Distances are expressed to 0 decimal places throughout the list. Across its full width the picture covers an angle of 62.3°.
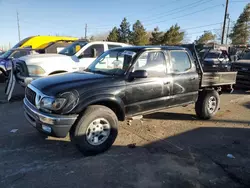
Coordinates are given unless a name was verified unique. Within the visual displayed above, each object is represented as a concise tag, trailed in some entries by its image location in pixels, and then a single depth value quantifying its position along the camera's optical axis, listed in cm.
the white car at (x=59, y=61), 670
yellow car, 1498
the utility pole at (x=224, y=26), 2608
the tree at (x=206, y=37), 5095
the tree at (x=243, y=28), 4562
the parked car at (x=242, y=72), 962
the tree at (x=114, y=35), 4203
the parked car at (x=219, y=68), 630
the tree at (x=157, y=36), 3784
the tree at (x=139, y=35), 3934
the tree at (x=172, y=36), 3631
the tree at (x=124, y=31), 4452
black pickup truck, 329
